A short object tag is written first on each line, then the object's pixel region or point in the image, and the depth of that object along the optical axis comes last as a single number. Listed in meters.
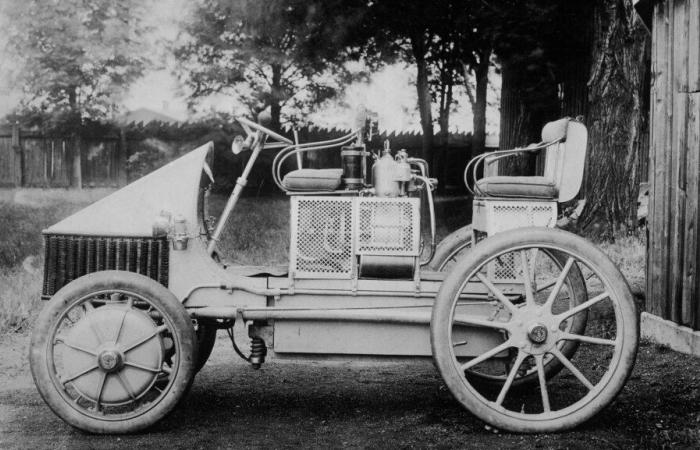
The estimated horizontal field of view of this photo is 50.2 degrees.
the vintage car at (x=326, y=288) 3.65
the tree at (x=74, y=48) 10.43
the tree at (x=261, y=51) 11.58
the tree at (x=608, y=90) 8.72
